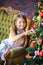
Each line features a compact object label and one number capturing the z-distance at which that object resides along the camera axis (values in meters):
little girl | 2.22
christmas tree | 1.87
